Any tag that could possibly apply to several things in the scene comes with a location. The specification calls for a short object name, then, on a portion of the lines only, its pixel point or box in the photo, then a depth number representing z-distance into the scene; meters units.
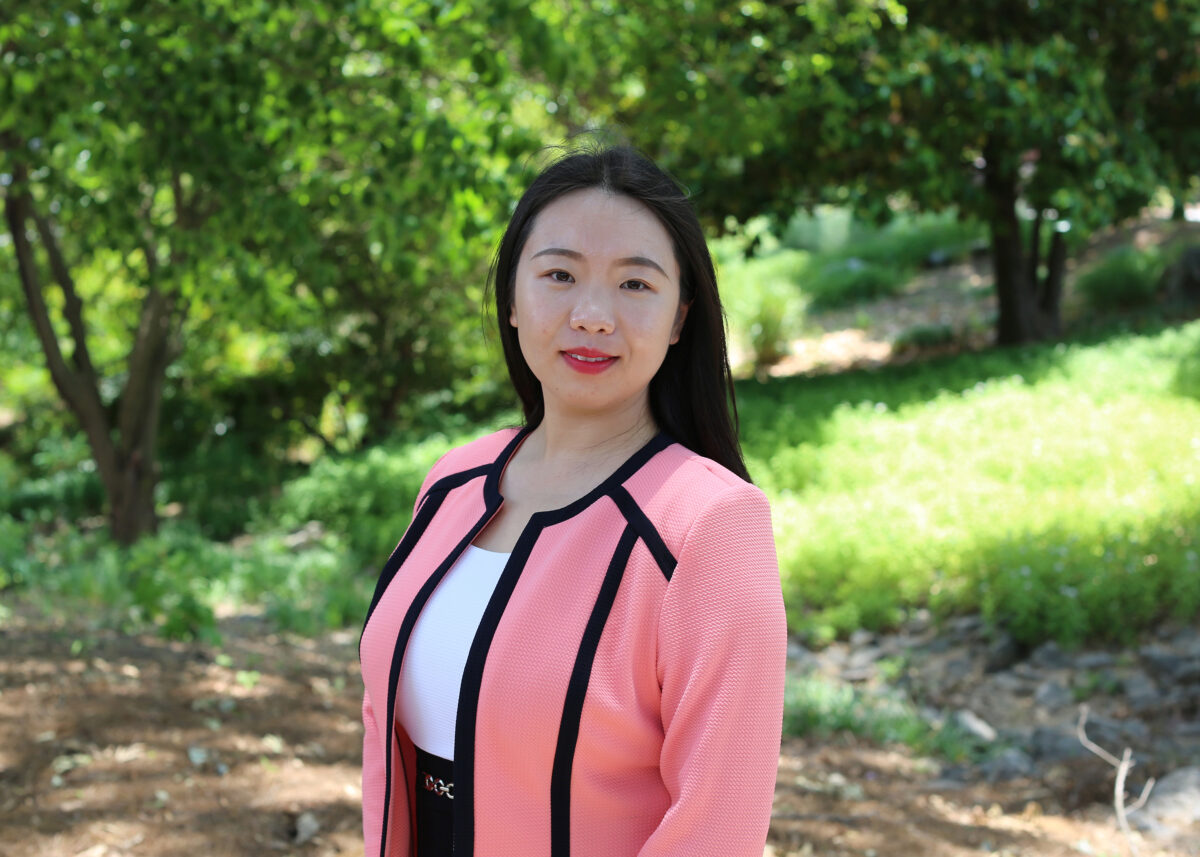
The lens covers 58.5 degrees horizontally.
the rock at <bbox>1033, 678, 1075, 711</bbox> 4.59
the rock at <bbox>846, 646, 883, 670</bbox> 5.27
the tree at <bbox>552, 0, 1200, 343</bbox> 7.98
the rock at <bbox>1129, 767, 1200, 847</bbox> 3.39
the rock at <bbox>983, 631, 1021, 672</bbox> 4.99
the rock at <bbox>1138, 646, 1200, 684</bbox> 4.50
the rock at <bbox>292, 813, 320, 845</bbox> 3.02
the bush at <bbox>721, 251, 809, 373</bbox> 13.23
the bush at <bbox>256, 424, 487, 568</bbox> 7.78
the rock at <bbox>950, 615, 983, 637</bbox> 5.26
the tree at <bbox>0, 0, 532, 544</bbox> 4.64
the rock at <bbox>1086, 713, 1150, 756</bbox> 4.09
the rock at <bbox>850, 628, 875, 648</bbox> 5.46
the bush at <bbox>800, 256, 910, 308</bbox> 15.84
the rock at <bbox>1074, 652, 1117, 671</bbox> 4.77
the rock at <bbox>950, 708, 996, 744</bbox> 4.40
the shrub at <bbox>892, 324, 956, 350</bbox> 12.79
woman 1.22
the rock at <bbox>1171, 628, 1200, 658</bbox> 4.65
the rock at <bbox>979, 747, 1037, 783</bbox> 4.00
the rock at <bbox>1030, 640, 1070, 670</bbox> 4.86
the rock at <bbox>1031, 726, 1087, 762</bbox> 4.12
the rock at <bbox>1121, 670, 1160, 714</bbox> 4.41
